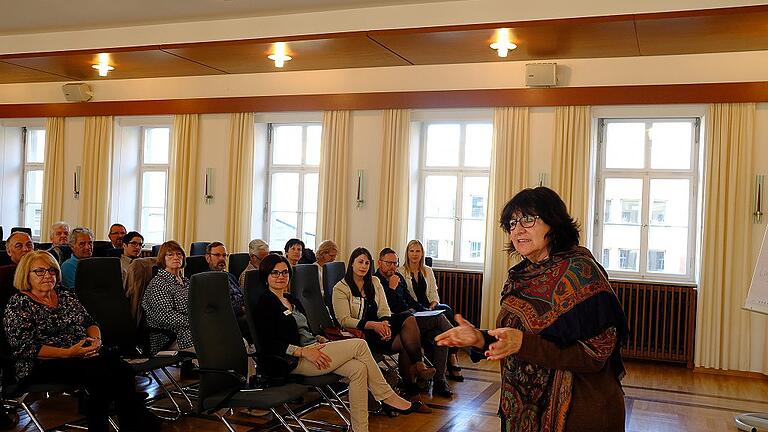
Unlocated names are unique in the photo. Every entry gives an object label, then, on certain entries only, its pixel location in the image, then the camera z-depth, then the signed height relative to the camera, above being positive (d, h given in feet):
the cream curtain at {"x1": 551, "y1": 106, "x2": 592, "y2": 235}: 29.48 +2.36
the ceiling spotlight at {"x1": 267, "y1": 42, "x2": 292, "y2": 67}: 29.68 +5.88
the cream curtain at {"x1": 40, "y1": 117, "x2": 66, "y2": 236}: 39.11 +1.16
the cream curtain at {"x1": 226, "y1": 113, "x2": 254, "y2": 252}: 34.96 +1.36
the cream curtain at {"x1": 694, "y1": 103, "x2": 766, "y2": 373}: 27.50 -0.18
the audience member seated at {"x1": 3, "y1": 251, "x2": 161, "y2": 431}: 15.84 -3.05
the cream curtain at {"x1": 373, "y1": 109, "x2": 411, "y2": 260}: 32.17 +1.46
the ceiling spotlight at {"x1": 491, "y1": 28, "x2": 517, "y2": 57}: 26.13 +6.03
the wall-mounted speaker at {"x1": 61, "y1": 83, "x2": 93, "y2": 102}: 37.99 +5.24
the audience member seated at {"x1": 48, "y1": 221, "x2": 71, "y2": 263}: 29.14 -1.27
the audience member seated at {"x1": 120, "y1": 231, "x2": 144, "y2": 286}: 25.05 -1.36
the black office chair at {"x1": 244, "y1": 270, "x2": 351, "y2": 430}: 17.11 -2.46
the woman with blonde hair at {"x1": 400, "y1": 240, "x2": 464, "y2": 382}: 26.16 -2.12
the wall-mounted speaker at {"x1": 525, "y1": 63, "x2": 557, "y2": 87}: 29.25 +5.47
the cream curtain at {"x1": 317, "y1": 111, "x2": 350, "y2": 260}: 33.19 +1.40
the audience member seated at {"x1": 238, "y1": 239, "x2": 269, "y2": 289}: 25.77 -1.45
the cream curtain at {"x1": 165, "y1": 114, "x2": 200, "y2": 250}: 36.04 +1.34
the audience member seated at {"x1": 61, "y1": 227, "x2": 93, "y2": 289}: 25.23 -1.34
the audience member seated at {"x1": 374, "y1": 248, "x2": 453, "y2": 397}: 22.71 -2.85
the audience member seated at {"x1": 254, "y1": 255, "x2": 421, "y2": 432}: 17.20 -3.02
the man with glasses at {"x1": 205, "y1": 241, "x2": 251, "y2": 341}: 21.40 -2.07
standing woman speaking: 8.23 -1.16
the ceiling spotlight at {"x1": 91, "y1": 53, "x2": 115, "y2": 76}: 32.18 +5.79
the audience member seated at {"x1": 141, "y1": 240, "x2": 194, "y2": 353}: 19.66 -2.55
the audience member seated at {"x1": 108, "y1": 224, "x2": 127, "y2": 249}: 29.89 -1.24
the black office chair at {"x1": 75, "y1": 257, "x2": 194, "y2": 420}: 19.02 -2.57
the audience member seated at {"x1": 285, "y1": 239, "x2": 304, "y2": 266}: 27.84 -1.41
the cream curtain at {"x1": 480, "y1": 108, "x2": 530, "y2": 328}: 30.30 +1.52
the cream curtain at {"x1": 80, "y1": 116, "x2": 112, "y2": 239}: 38.06 +1.36
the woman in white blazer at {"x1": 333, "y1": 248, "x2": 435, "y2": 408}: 21.62 -2.93
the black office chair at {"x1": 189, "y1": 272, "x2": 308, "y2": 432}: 15.10 -2.98
